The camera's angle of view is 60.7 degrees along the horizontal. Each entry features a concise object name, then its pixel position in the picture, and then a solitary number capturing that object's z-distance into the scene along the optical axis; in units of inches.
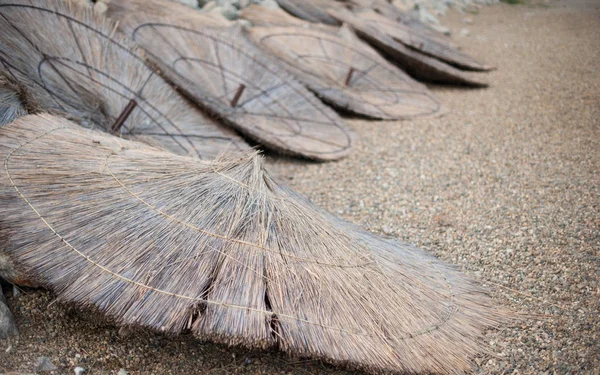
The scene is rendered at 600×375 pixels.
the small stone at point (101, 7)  167.0
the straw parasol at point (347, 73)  190.9
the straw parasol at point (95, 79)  127.1
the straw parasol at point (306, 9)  262.1
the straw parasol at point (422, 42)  250.6
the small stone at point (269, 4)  252.2
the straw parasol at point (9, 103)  106.9
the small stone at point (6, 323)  80.4
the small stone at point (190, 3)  209.6
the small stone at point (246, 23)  225.8
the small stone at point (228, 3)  237.6
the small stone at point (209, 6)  230.2
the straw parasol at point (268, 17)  230.4
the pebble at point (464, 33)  341.3
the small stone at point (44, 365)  76.4
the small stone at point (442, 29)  336.8
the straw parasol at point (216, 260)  75.8
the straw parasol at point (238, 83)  155.0
